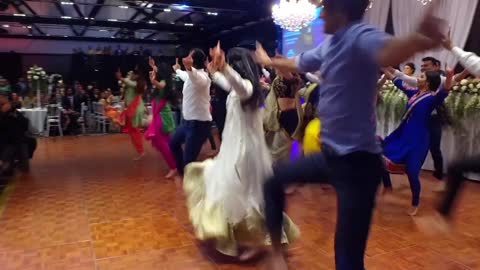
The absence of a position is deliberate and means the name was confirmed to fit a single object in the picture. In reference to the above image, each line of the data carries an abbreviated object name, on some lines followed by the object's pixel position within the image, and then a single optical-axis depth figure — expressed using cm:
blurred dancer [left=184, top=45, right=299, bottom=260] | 246
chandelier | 671
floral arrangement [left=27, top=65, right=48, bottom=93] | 934
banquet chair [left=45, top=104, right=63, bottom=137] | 943
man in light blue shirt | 131
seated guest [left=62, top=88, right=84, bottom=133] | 966
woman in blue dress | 340
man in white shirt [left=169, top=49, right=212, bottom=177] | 379
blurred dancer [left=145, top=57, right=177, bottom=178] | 498
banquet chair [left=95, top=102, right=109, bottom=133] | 1019
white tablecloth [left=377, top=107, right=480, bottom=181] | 462
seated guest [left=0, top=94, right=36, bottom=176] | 486
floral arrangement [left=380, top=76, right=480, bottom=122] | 441
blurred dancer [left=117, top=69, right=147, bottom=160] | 576
